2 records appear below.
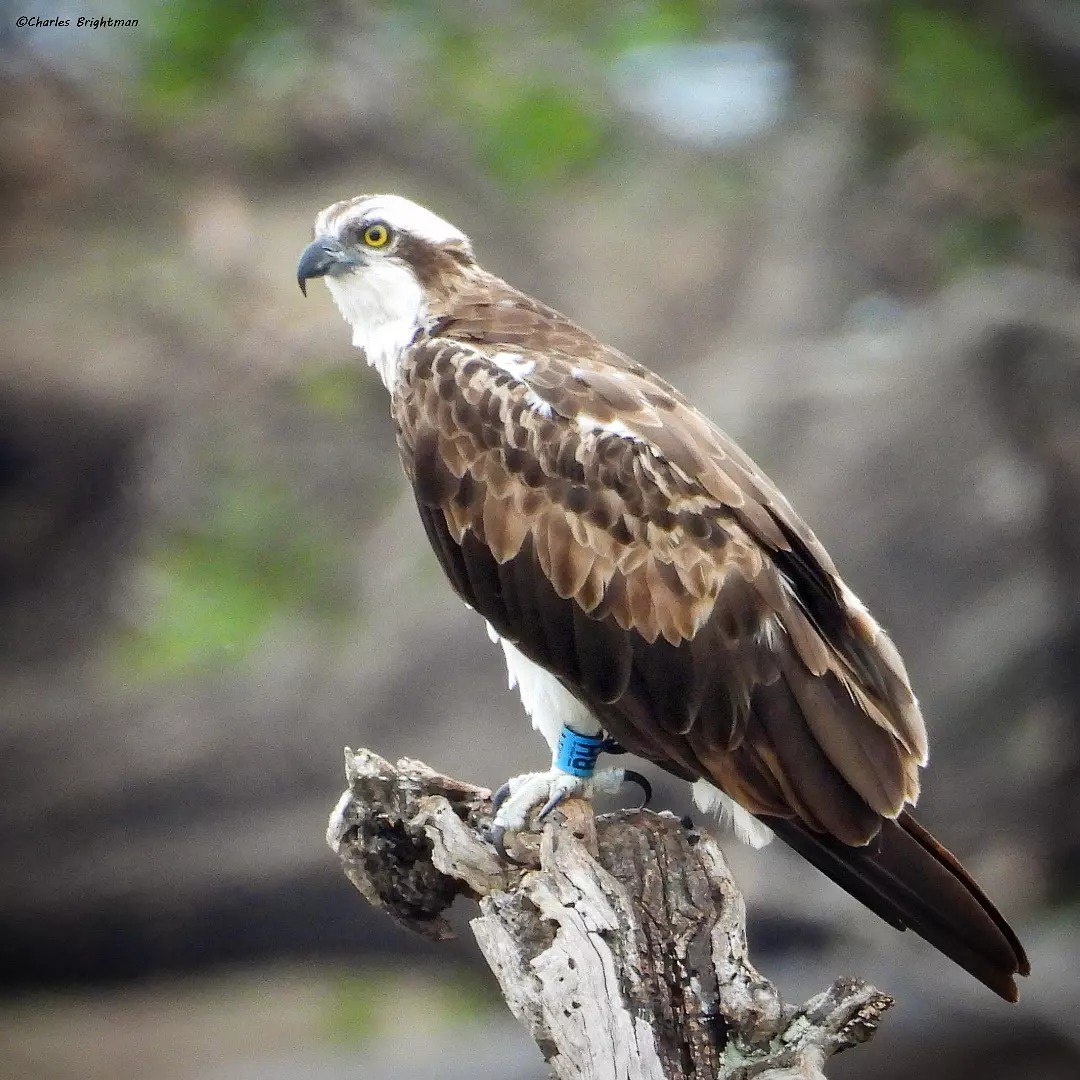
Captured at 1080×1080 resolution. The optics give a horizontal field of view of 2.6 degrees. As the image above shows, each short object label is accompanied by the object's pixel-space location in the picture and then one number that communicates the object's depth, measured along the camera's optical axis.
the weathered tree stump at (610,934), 11.86
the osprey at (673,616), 11.92
